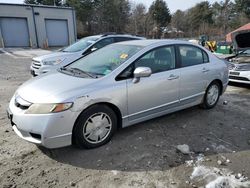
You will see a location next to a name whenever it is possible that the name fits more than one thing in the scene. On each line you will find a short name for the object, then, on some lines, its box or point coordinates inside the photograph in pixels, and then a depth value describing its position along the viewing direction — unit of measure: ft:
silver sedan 7.95
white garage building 58.00
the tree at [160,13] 130.80
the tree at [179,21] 136.98
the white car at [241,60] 18.35
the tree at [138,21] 119.79
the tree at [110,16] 108.28
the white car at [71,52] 19.04
